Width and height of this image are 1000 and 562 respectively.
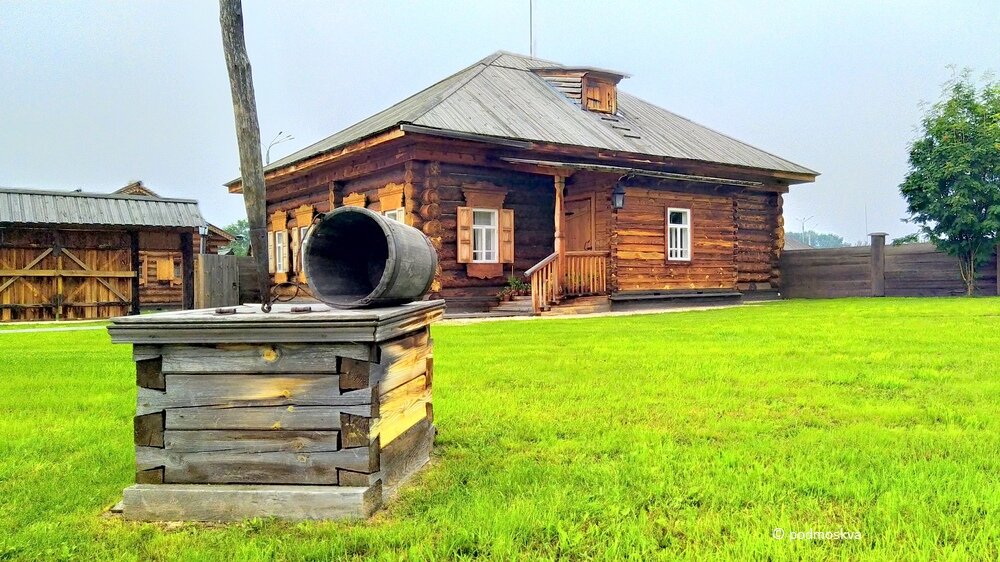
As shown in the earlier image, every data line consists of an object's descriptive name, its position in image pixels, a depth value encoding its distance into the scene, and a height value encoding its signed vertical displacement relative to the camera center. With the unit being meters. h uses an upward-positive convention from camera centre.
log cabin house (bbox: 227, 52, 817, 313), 14.45 +1.95
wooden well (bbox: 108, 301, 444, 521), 2.96 -0.59
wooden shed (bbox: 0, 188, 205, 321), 16.89 +0.77
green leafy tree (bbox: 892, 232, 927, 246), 29.70 +1.13
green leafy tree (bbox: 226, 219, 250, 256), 77.40 +5.56
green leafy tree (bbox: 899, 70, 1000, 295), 18.05 +2.36
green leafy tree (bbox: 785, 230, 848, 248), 143.00 +5.87
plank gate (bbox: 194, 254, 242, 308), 14.31 -0.06
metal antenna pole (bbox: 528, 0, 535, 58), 26.21 +9.53
